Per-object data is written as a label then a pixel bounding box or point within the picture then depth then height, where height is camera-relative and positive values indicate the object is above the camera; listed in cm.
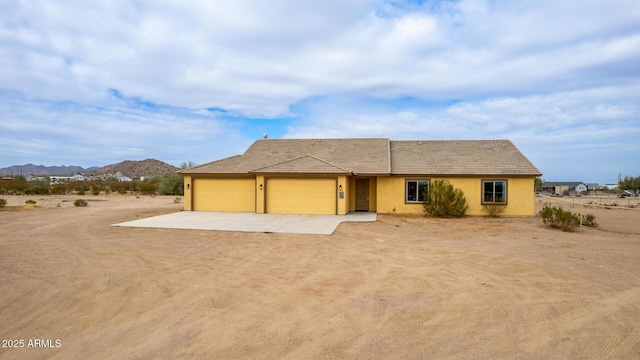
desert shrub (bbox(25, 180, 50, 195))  4131 -30
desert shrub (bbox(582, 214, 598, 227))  1628 -162
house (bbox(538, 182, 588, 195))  7516 -69
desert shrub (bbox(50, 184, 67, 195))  4316 -34
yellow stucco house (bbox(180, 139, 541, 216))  1970 +27
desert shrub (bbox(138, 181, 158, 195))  4804 -21
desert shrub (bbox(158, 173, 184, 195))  4281 +2
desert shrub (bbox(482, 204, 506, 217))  1975 -127
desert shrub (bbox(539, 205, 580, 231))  1476 -137
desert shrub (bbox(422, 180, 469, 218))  1927 -82
